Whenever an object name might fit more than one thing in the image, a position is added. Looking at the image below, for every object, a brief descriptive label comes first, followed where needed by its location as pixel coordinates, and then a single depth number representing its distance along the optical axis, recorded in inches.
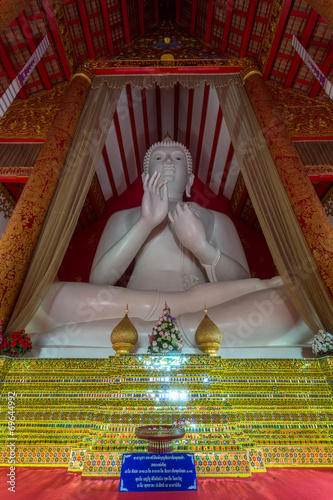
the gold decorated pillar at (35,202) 107.0
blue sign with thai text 51.1
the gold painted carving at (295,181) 110.5
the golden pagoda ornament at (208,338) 86.7
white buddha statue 104.9
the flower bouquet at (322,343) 90.7
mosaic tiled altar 66.1
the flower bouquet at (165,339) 88.0
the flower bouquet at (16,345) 91.6
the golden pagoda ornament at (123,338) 86.8
